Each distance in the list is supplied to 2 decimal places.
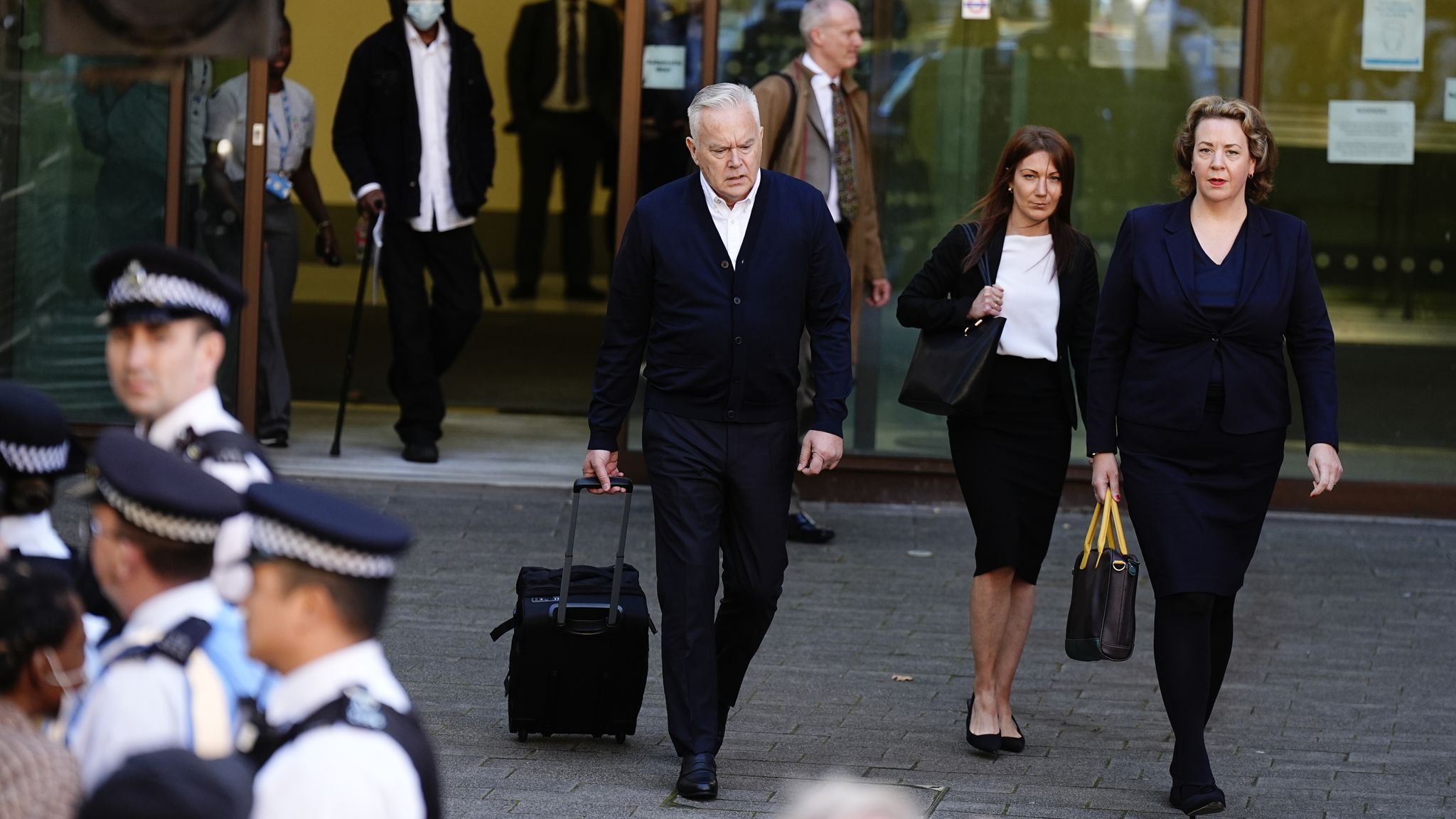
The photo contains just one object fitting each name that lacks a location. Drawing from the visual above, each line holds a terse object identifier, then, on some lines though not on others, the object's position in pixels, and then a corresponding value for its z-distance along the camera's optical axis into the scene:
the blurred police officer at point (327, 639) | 5.35
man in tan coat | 17.39
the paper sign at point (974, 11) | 19.92
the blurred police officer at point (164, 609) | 5.80
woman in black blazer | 12.63
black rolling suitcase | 12.11
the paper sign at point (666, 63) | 19.89
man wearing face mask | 20.20
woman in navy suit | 11.46
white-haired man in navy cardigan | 11.59
